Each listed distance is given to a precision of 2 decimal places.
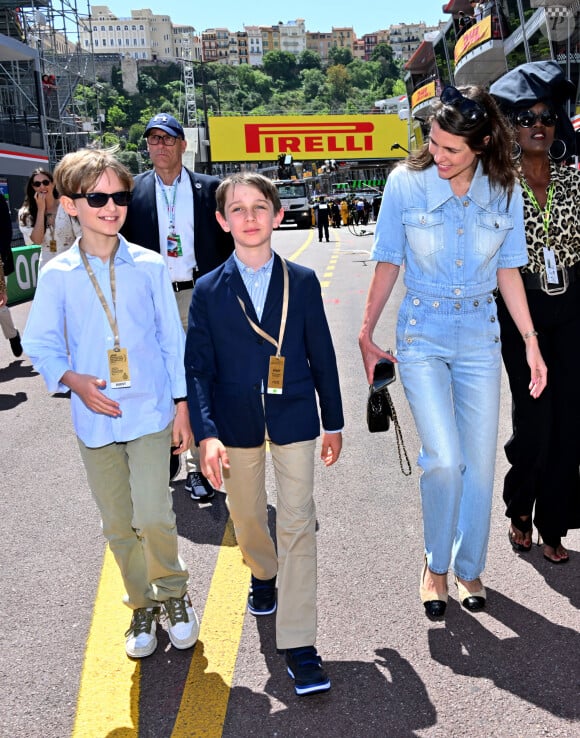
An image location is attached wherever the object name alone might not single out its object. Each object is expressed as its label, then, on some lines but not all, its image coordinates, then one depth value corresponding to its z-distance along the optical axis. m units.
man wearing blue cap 4.80
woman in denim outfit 3.30
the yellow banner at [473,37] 37.97
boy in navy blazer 2.99
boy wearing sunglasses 3.03
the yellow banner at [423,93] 55.53
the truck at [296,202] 45.12
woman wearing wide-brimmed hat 3.66
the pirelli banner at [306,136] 71.75
